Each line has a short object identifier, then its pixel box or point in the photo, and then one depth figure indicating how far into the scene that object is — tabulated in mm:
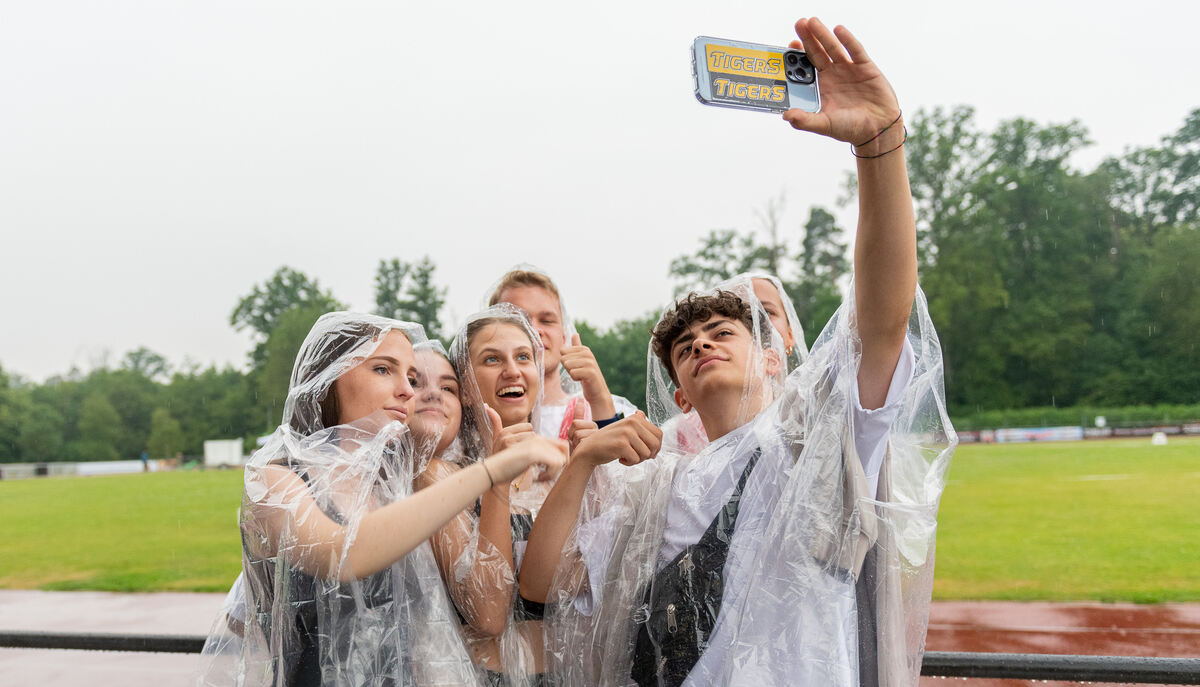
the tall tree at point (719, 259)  42844
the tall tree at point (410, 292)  58094
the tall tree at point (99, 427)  51562
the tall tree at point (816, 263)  45688
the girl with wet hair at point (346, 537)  1593
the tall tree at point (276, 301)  62500
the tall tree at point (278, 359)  46147
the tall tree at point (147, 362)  77688
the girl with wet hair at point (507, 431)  1780
